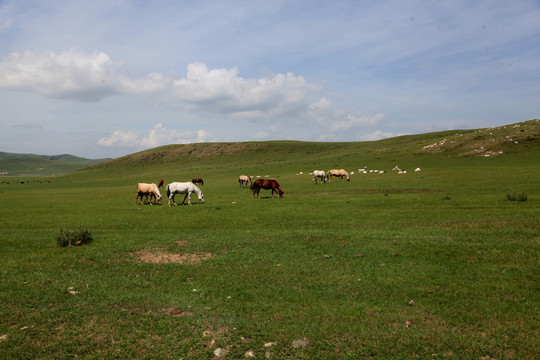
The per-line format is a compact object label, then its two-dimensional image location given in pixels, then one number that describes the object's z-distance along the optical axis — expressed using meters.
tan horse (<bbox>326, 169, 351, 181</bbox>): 49.53
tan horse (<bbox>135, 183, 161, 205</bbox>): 28.97
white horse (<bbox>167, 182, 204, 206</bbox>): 27.89
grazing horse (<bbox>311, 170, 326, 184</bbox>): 46.08
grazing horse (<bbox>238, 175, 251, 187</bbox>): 47.17
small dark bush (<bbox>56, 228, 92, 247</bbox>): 13.45
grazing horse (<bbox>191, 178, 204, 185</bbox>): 53.43
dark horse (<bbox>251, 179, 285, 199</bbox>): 31.22
